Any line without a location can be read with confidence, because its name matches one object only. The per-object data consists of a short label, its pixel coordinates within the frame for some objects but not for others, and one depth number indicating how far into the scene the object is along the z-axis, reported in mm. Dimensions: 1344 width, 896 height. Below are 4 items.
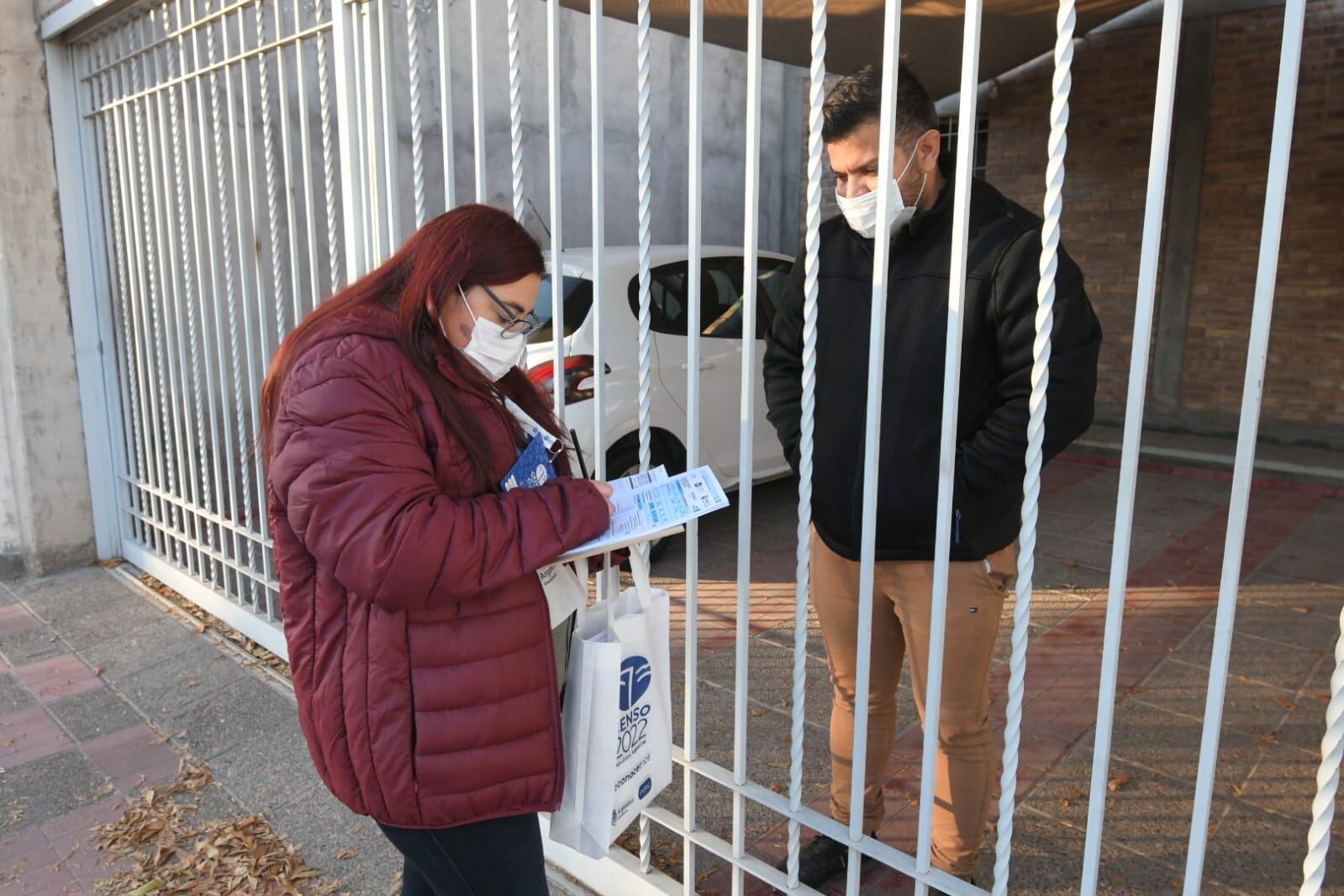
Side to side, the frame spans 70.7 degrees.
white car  4664
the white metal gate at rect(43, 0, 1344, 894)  1503
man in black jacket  1971
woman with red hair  1504
